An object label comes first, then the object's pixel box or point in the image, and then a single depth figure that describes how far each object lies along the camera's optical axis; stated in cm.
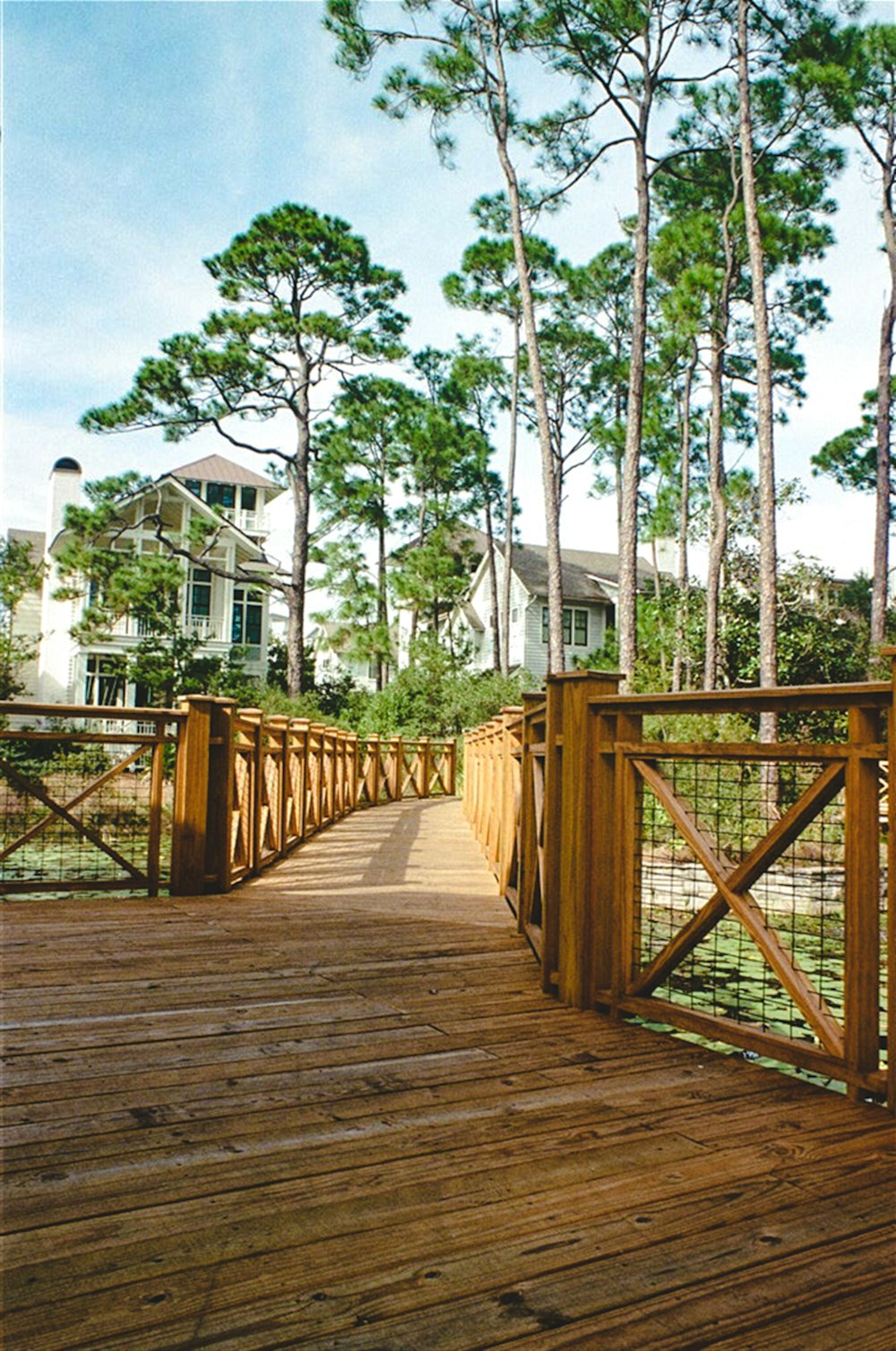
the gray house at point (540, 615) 2816
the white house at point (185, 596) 2341
